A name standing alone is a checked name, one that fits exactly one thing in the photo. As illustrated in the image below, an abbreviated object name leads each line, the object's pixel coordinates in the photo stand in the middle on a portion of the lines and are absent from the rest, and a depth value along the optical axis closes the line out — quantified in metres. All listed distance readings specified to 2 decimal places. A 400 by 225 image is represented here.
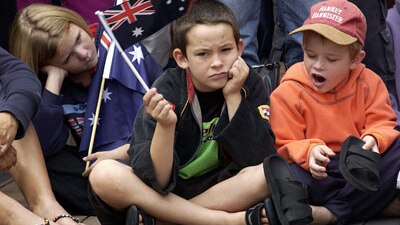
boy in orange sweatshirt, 7.41
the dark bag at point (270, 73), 8.51
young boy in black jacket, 6.99
